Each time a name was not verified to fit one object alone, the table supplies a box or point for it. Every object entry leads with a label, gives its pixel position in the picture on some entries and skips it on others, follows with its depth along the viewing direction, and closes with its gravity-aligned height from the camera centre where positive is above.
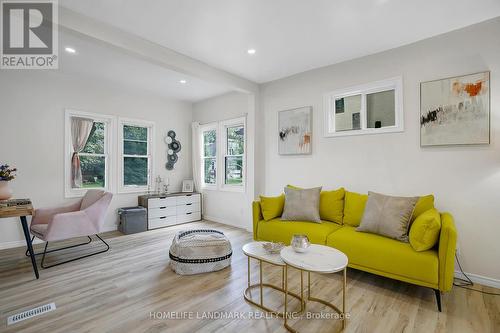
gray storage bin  4.32 -0.97
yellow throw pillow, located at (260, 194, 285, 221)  3.37 -0.58
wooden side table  2.46 -0.47
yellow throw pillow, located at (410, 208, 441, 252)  2.16 -0.61
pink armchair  2.94 -0.70
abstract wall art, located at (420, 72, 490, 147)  2.52 +0.59
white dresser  4.69 -0.86
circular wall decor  5.40 +0.38
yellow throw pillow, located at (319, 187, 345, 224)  3.20 -0.54
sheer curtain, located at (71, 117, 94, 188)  4.17 +0.45
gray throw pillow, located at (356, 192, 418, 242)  2.47 -0.54
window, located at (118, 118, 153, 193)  4.77 +0.23
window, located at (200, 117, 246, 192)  4.96 +0.24
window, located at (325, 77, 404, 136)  3.08 +0.77
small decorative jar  2.07 -0.67
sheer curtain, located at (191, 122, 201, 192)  5.60 +0.26
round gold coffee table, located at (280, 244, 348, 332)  1.78 -0.75
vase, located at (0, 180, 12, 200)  2.92 -0.29
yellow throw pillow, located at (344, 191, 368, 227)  3.00 -0.54
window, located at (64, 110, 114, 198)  4.11 +0.19
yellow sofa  2.05 -0.84
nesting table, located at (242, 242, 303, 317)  2.05 -0.81
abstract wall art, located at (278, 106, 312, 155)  3.84 +0.56
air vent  1.93 -1.22
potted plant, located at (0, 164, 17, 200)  2.93 -0.19
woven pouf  2.75 -1.03
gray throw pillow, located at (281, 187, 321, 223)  3.18 -0.54
